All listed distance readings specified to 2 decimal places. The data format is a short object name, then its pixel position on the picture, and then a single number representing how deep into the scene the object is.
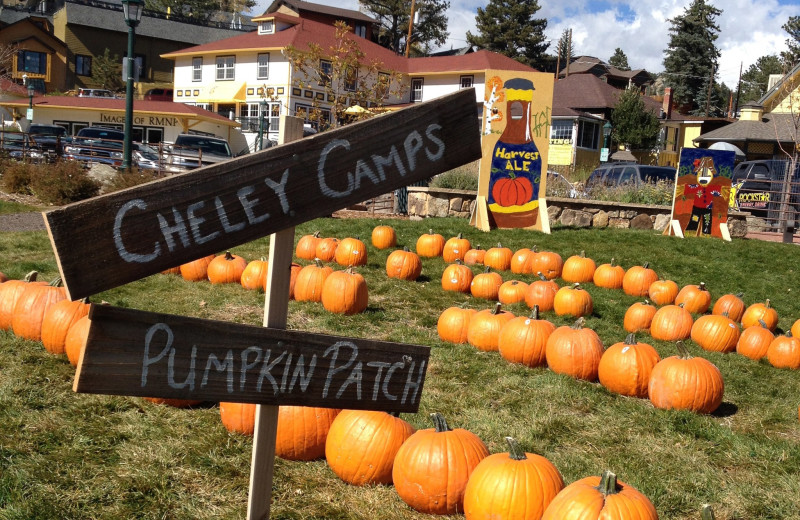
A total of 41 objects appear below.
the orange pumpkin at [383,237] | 11.25
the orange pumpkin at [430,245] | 11.03
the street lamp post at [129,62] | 15.25
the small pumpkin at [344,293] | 7.49
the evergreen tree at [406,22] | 63.19
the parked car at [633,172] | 22.52
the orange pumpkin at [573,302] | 7.98
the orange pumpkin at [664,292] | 8.96
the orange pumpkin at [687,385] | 5.23
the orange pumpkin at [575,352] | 5.91
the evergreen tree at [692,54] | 65.44
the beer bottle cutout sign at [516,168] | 13.58
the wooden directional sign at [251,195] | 1.93
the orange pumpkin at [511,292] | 8.41
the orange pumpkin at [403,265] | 9.45
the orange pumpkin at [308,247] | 10.27
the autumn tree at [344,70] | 27.16
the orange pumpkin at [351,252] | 9.91
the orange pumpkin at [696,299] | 8.61
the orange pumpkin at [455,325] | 6.85
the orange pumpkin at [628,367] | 5.59
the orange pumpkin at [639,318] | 7.76
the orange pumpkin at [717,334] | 7.21
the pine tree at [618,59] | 100.62
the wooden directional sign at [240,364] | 2.06
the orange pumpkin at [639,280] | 9.39
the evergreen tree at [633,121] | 44.78
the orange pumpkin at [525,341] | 6.18
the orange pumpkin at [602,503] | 3.11
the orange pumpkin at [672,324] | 7.38
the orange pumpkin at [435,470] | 3.68
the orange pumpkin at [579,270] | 9.87
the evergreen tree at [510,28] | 63.94
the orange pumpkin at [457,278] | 9.05
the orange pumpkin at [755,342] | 7.05
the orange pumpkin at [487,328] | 6.58
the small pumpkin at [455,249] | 10.62
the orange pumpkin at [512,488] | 3.40
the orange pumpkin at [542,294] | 8.21
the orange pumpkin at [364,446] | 3.93
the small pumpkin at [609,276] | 9.72
